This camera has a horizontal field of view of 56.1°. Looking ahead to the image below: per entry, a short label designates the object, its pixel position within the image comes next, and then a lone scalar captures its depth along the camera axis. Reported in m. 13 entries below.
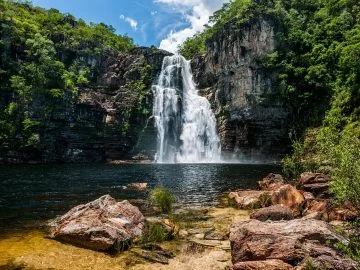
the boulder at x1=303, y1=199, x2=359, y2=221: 16.05
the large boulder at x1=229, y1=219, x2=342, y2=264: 10.75
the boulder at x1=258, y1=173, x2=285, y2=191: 27.39
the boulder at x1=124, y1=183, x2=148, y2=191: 30.48
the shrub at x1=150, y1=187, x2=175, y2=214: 19.67
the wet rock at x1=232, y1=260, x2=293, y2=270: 10.03
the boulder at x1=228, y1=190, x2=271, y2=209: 21.48
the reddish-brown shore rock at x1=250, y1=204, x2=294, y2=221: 16.19
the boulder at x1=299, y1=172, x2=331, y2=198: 22.59
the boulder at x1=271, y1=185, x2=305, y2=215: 19.59
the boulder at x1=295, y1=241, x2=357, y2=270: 9.24
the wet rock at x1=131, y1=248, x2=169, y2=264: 12.22
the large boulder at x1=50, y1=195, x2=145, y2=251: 13.48
